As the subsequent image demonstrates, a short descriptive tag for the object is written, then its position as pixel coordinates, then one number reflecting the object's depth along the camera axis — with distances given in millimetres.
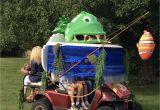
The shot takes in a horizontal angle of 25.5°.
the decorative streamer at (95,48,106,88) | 6239
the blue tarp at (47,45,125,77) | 6483
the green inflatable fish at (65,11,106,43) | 6807
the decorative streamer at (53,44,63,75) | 6522
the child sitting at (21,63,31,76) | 7392
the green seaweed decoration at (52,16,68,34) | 7470
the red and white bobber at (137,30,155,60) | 6320
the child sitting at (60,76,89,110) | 6490
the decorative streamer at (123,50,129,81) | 6891
